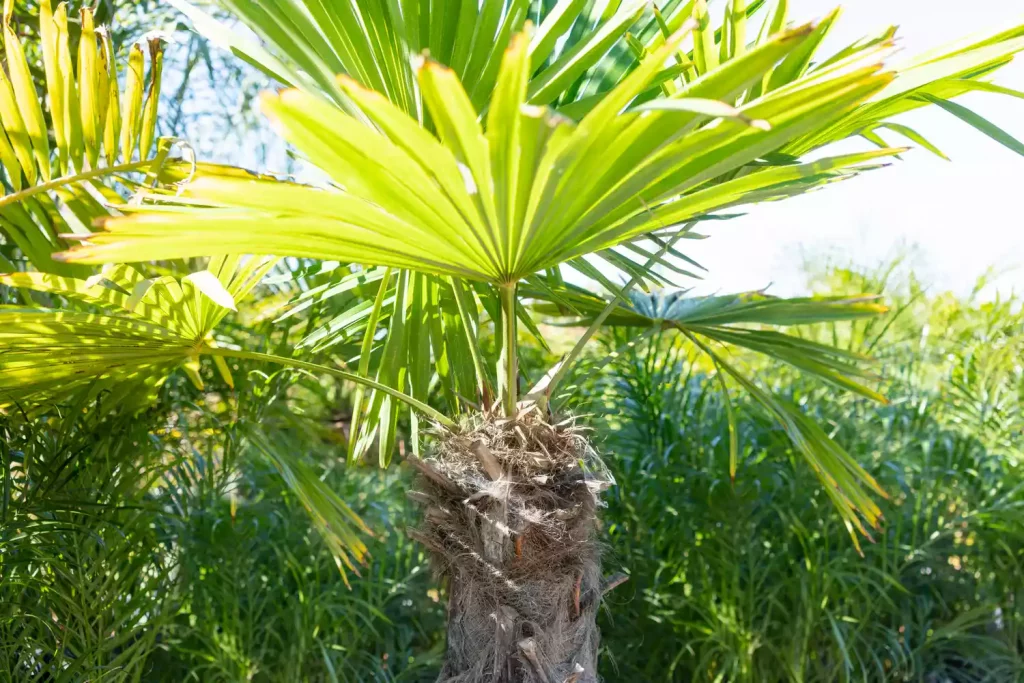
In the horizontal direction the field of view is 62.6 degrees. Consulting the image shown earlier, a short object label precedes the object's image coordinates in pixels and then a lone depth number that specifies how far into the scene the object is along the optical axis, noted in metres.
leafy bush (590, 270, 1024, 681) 1.90
